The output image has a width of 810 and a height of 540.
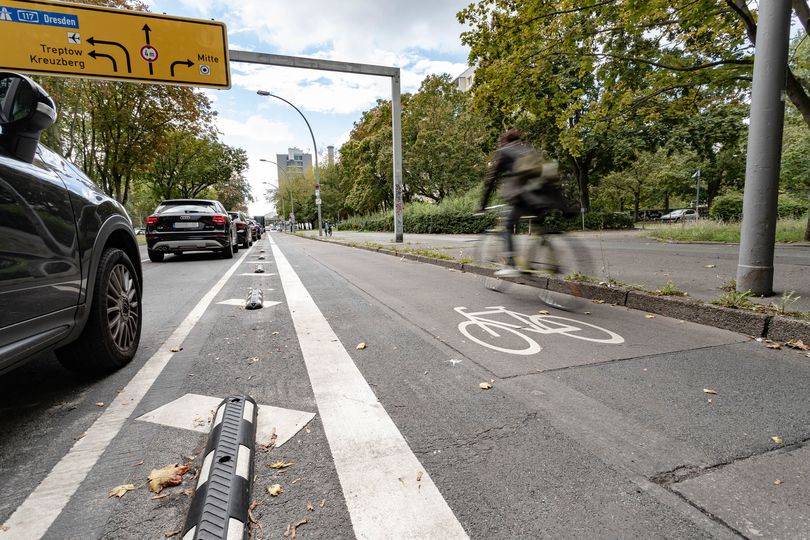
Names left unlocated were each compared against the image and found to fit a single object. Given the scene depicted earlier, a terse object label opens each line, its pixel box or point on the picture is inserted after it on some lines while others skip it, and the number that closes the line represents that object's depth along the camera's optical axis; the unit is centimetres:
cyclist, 505
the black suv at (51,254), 197
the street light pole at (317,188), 2865
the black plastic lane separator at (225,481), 144
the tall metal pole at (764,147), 416
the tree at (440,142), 3703
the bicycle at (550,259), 520
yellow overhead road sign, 1062
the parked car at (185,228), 1145
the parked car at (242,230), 1865
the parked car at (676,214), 4649
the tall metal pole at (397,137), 1620
